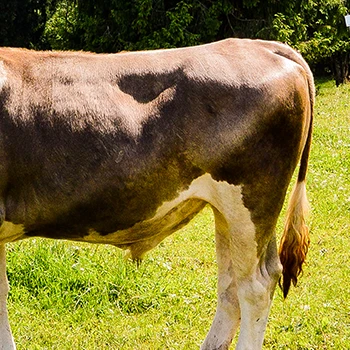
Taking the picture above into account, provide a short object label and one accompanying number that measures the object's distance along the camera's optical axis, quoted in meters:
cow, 3.79
